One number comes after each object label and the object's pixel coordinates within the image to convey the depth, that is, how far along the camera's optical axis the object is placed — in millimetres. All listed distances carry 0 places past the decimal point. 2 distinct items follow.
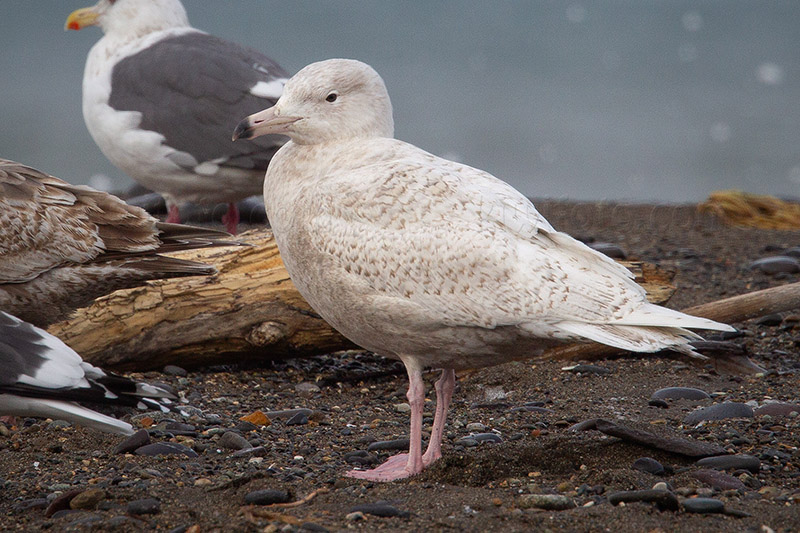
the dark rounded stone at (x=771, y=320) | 13727
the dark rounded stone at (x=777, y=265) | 17125
